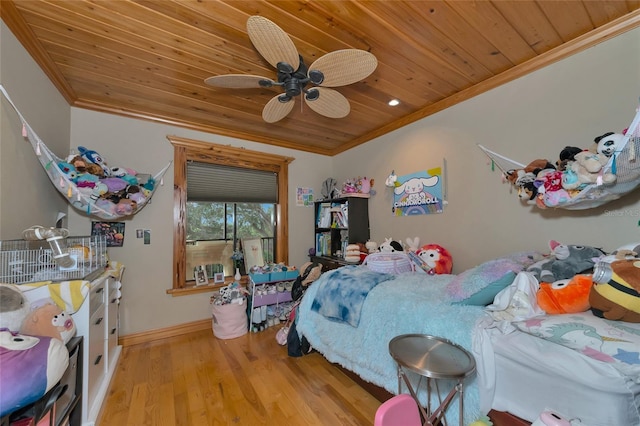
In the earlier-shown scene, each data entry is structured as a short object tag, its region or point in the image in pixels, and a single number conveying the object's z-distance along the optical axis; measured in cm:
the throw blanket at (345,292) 180
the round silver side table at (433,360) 100
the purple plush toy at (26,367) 81
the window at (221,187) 278
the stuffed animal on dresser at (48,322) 107
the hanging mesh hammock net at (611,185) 121
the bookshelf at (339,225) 308
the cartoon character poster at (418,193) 244
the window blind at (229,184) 297
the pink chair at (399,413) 83
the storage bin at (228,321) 263
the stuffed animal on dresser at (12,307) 100
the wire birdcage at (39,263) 132
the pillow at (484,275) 137
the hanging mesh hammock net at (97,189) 162
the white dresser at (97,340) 136
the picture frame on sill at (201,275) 292
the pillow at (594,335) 86
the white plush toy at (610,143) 127
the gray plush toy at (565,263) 134
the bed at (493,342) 87
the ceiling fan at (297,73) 128
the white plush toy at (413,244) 252
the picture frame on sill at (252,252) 325
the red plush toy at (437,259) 221
